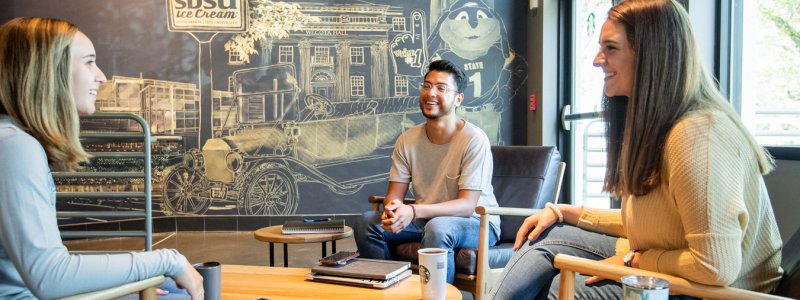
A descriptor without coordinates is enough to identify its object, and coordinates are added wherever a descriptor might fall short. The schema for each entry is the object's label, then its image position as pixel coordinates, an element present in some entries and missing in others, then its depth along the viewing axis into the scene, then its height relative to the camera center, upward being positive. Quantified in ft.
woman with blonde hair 4.03 -0.16
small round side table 9.68 -1.63
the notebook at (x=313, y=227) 10.01 -1.51
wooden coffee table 6.11 -1.59
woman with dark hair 4.47 -0.27
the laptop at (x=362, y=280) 6.27 -1.52
